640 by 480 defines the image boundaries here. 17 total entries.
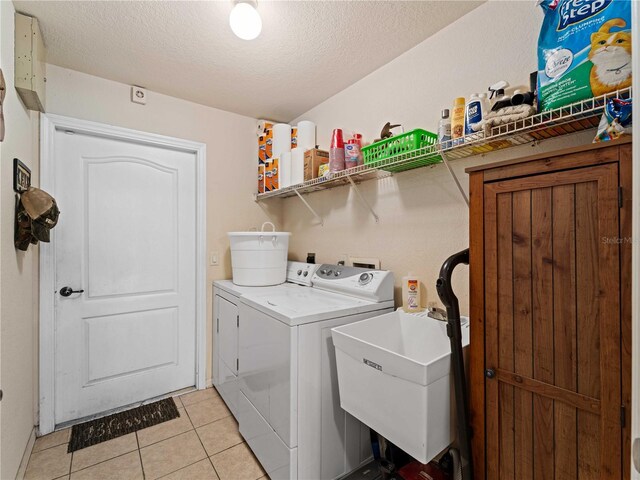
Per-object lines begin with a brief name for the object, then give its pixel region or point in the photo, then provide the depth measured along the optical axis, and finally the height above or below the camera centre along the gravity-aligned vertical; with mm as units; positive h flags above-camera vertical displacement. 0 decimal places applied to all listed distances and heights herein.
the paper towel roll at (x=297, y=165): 2244 +563
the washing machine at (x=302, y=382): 1382 -712
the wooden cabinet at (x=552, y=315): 760 -226
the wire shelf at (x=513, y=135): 922 +406
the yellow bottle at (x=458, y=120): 1302 +525
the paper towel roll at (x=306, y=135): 2459 +868
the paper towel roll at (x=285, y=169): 2352 +556
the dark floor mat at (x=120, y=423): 1903 -1266
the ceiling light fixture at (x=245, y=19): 1379 +1031
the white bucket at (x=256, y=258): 2219 -139
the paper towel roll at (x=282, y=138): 2568 +877
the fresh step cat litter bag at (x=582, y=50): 844 +569
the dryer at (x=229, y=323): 2027 -614
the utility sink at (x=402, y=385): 1051 -567
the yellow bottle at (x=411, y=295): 1604 -302
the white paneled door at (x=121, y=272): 2062 -245
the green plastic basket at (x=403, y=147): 1449 +475
